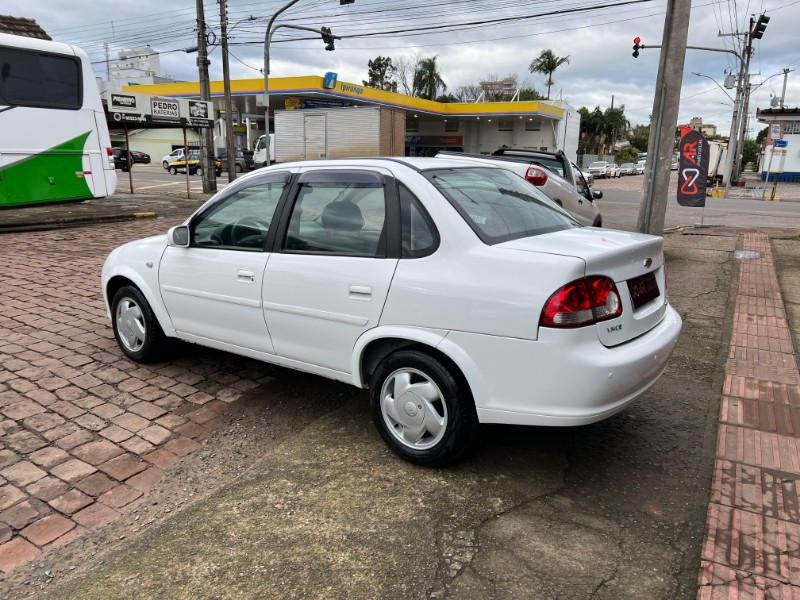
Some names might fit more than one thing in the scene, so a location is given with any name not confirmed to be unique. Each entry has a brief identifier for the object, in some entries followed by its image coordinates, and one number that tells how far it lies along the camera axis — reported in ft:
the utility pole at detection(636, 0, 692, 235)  27.40
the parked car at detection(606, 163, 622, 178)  168.27
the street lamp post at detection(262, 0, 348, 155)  65.04
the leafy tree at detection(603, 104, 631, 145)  269.64
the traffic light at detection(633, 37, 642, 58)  73.87
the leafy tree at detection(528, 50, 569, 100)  221.66
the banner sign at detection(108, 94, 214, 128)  52.44
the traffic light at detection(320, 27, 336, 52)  75.77
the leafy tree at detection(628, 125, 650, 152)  363.97
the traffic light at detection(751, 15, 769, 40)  87.04
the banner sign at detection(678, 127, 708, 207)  36.29
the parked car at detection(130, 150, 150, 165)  146.18
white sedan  9.29
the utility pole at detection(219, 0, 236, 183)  73.24
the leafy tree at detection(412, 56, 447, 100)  213.25
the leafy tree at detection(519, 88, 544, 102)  232.73
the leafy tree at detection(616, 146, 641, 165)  292.06
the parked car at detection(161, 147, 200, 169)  127.87
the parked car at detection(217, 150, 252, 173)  115.55
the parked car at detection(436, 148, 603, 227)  28.84
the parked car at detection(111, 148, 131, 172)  114.11
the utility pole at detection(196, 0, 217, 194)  67.31
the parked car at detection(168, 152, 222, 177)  122.11
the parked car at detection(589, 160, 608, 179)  158.03
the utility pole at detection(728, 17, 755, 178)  123.95
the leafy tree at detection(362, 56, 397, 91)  239.30
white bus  36.04
